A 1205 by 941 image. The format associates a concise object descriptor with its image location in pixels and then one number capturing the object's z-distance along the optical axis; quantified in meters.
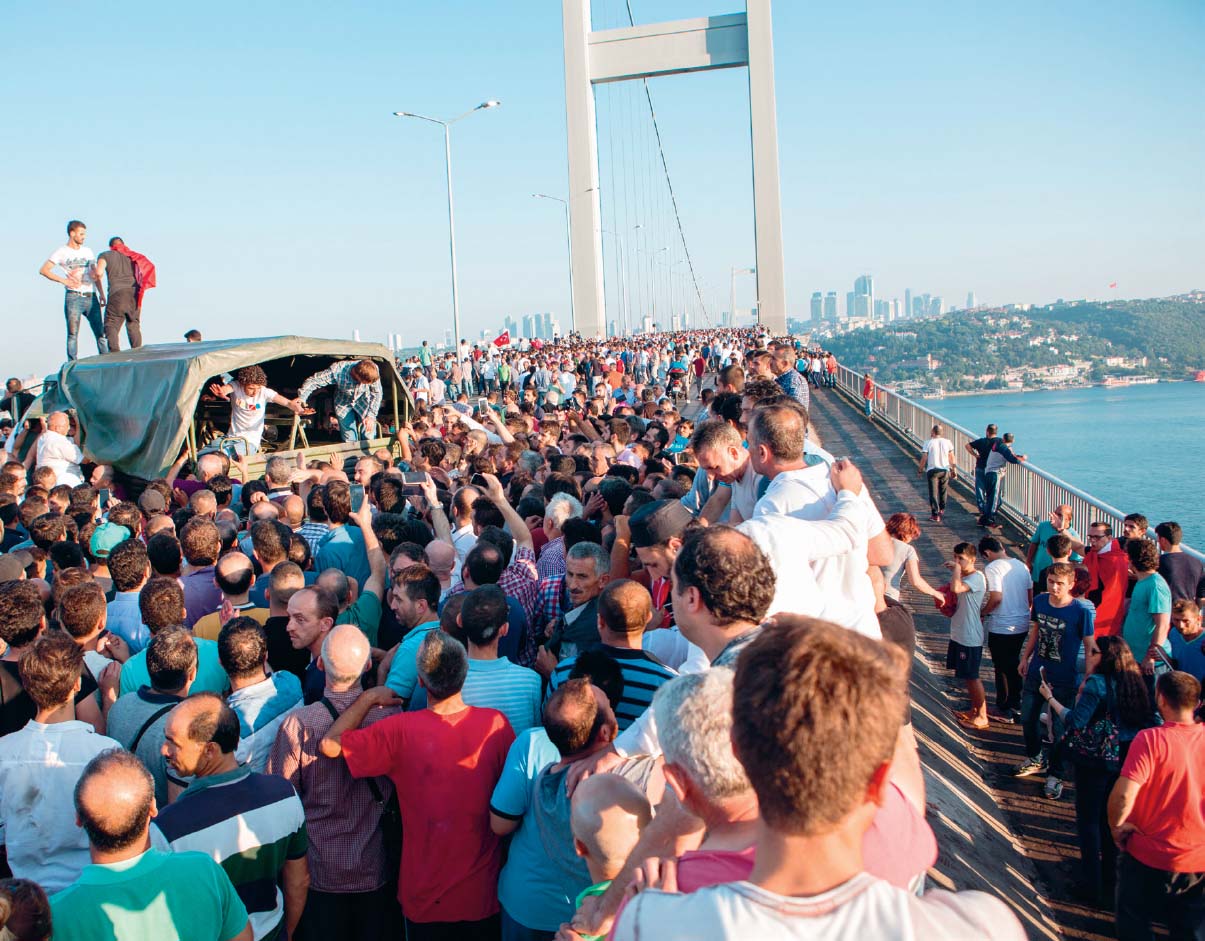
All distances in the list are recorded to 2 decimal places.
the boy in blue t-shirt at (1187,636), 5.60
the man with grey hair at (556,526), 4.93
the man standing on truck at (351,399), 10.85
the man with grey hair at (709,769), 1.62
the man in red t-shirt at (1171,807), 3.96
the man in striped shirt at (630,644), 3.09
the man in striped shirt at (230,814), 2.73
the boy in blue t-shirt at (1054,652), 6.34
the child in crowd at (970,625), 7.33
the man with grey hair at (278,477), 7.39
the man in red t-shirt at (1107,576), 7.34
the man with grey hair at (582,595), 3.98
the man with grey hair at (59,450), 9.41
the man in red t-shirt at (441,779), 3.02
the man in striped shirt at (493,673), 3.38
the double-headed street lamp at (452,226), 26.52
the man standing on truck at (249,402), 9.34
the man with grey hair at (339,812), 3.15
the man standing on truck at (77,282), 10.73
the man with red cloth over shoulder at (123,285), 11.24
